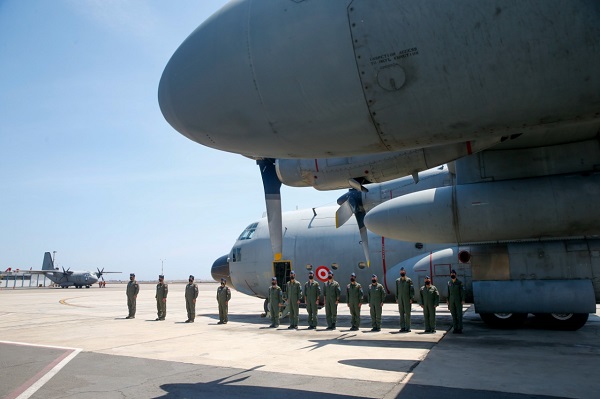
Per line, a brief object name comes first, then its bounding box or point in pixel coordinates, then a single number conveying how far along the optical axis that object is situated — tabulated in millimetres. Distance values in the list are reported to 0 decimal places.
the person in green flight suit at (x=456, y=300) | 11422
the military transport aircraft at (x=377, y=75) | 3449
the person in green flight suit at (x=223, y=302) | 15000
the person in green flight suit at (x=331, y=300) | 12879
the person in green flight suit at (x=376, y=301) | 12391
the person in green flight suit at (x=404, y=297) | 11914
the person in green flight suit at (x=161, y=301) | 16500
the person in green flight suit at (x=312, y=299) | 13305
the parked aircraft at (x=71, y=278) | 68438
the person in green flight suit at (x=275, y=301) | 13750
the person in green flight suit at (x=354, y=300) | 12516
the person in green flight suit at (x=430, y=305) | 11609
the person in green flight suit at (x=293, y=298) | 13461
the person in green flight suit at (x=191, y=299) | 15727
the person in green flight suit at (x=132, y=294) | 17297
